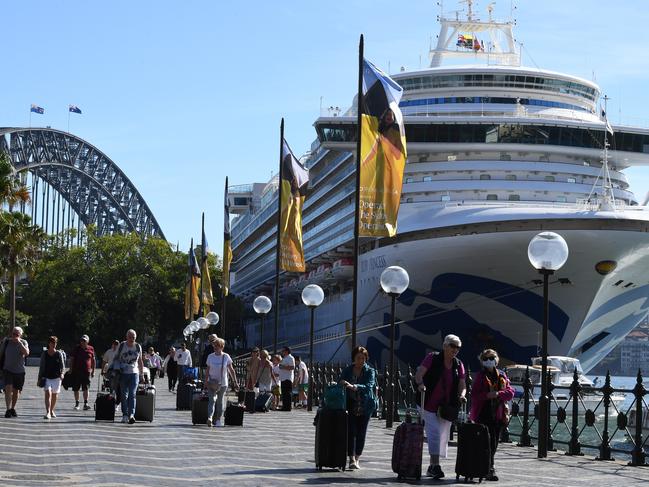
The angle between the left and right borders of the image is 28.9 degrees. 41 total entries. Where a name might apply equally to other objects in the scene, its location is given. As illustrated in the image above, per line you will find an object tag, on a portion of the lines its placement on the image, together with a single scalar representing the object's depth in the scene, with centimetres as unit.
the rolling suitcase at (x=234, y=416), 2214
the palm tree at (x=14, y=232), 4325
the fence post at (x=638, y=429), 1705
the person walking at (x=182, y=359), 3545
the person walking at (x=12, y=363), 2209
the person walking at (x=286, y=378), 2938
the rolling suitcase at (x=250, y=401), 2781
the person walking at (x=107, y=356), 2727
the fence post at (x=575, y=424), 1848
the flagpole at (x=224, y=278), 4531
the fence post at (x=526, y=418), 1998
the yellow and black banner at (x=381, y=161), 2236
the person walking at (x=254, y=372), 2903
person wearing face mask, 1419
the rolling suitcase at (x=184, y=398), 2776
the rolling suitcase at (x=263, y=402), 2791
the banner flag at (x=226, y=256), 4494
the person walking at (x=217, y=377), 2172
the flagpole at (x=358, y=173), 2275
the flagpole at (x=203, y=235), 5332
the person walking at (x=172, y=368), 3897
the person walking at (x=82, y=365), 2462
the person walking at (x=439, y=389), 1405
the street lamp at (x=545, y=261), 1731
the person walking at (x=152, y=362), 4028
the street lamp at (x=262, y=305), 3511
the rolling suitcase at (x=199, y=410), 2200
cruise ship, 4041
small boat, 3903
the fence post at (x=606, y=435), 1775
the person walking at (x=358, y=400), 1477
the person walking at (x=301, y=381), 3174
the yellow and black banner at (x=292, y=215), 2989
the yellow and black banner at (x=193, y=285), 5650
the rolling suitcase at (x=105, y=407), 2200
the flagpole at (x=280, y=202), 3112
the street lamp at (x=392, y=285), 2298
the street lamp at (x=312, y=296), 2880
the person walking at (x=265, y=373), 2878
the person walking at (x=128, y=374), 2152
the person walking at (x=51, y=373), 2247
